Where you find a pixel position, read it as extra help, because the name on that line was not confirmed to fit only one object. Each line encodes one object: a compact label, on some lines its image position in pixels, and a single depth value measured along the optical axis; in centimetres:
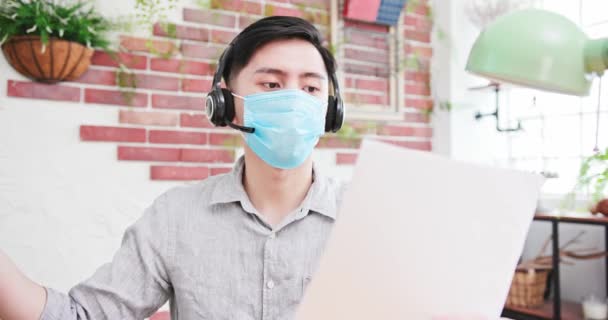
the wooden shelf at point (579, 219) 214
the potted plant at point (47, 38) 177
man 116
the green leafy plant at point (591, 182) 223
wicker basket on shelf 242
